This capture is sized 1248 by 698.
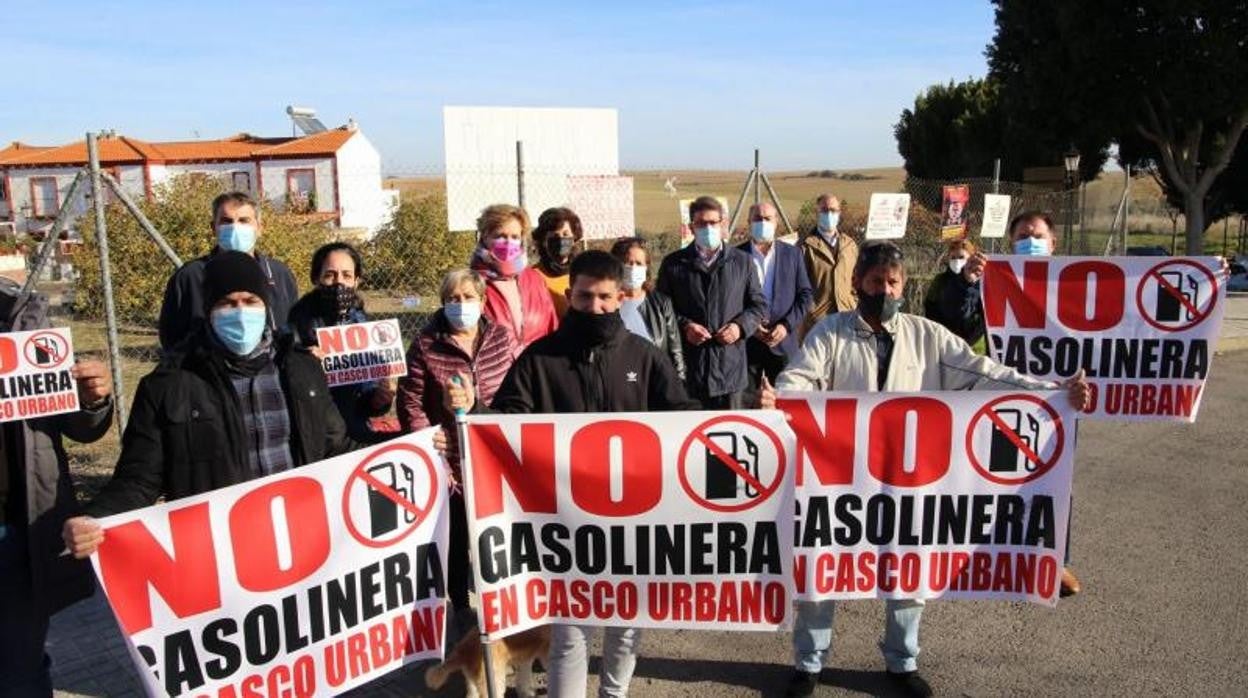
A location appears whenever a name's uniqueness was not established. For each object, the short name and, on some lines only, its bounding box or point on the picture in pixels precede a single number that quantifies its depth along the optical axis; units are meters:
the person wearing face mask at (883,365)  3.74
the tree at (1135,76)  24.41
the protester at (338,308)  4.78
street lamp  15.51
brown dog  3.56
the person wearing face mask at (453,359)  4.04
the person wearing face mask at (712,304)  5.64
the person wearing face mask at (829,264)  7.27
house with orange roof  44.06
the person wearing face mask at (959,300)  5.18
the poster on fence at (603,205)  7.82
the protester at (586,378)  3.34
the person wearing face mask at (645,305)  5.13
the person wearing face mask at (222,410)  2.89
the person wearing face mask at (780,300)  6.39
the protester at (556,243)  5.06
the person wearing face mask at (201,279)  4.49
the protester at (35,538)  2.98
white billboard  7.66
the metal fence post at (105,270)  6.07
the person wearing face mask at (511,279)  4.60
